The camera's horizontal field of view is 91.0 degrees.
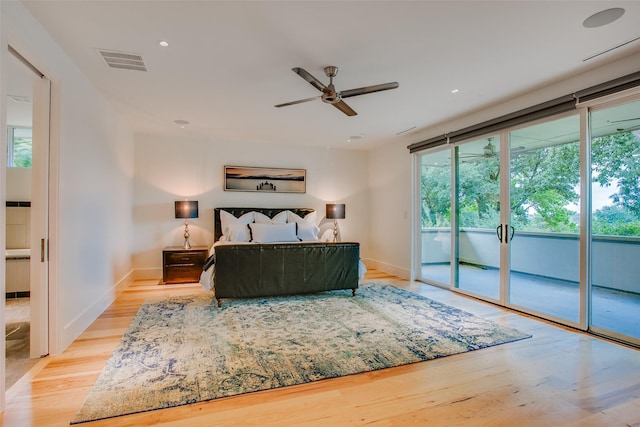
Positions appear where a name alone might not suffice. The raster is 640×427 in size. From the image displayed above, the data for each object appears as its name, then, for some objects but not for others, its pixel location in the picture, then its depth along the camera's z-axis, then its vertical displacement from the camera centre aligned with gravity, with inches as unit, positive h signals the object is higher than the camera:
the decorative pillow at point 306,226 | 227.9 -7.6
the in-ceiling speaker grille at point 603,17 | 84.6 +55.2
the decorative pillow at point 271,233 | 212.1 -11.7
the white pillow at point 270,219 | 229.9 -1.6
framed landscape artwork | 236.5 +28.4
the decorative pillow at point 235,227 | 211.6 -7.6
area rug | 82.0 -44.7
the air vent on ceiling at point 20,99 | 148.4 +56.5
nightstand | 203.2 -31.4
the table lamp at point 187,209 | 212.0 +4.6
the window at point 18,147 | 204.7 +45.3
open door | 100.2 -0.7
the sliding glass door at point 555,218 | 115.0 -1.0
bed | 151.9 -27.4
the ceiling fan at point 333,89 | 113.8 +46.3
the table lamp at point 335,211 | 246.2 +3.8
